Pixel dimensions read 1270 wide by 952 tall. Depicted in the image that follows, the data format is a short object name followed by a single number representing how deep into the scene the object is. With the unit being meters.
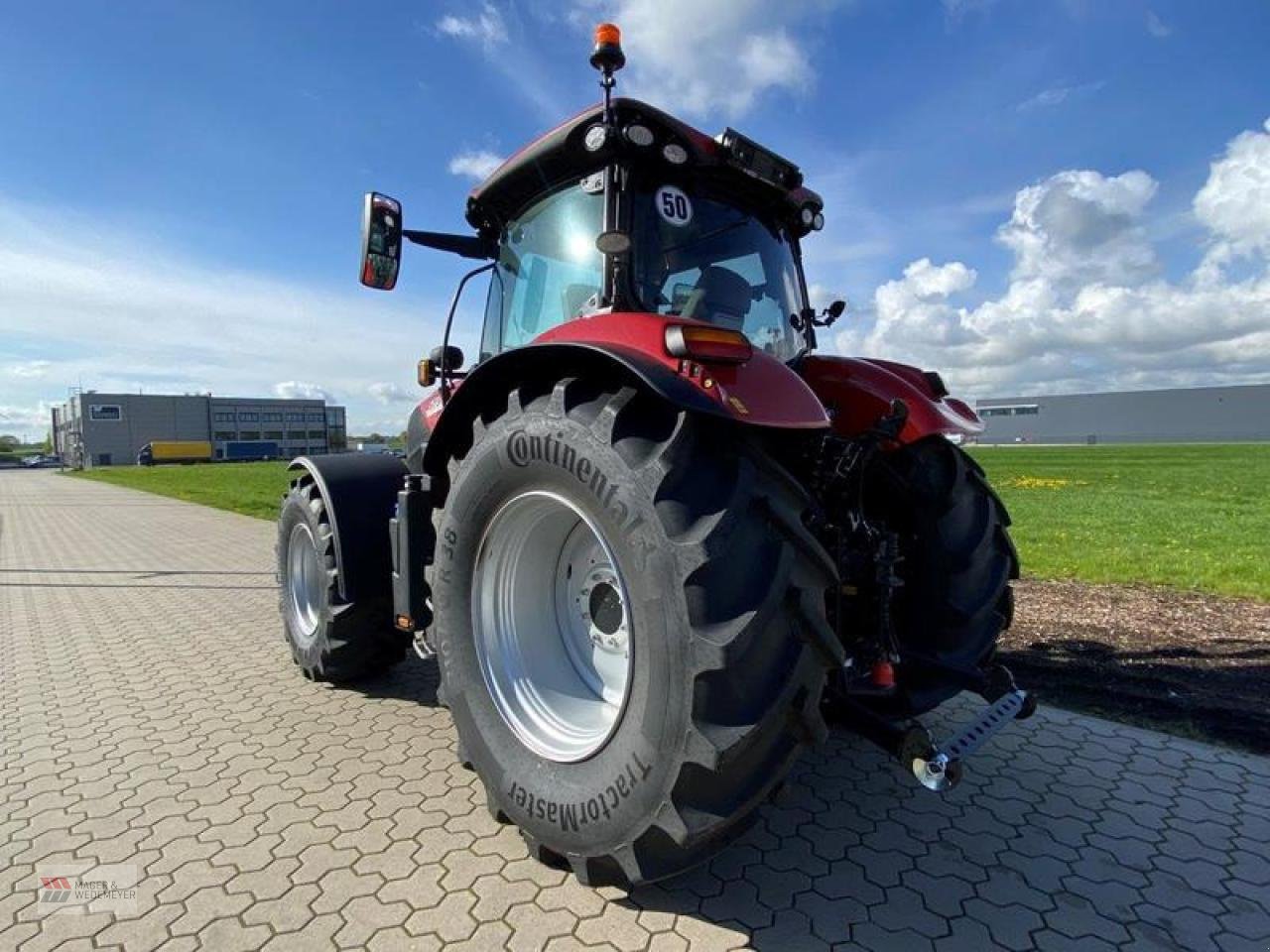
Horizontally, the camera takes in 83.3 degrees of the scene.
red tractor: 1.91
